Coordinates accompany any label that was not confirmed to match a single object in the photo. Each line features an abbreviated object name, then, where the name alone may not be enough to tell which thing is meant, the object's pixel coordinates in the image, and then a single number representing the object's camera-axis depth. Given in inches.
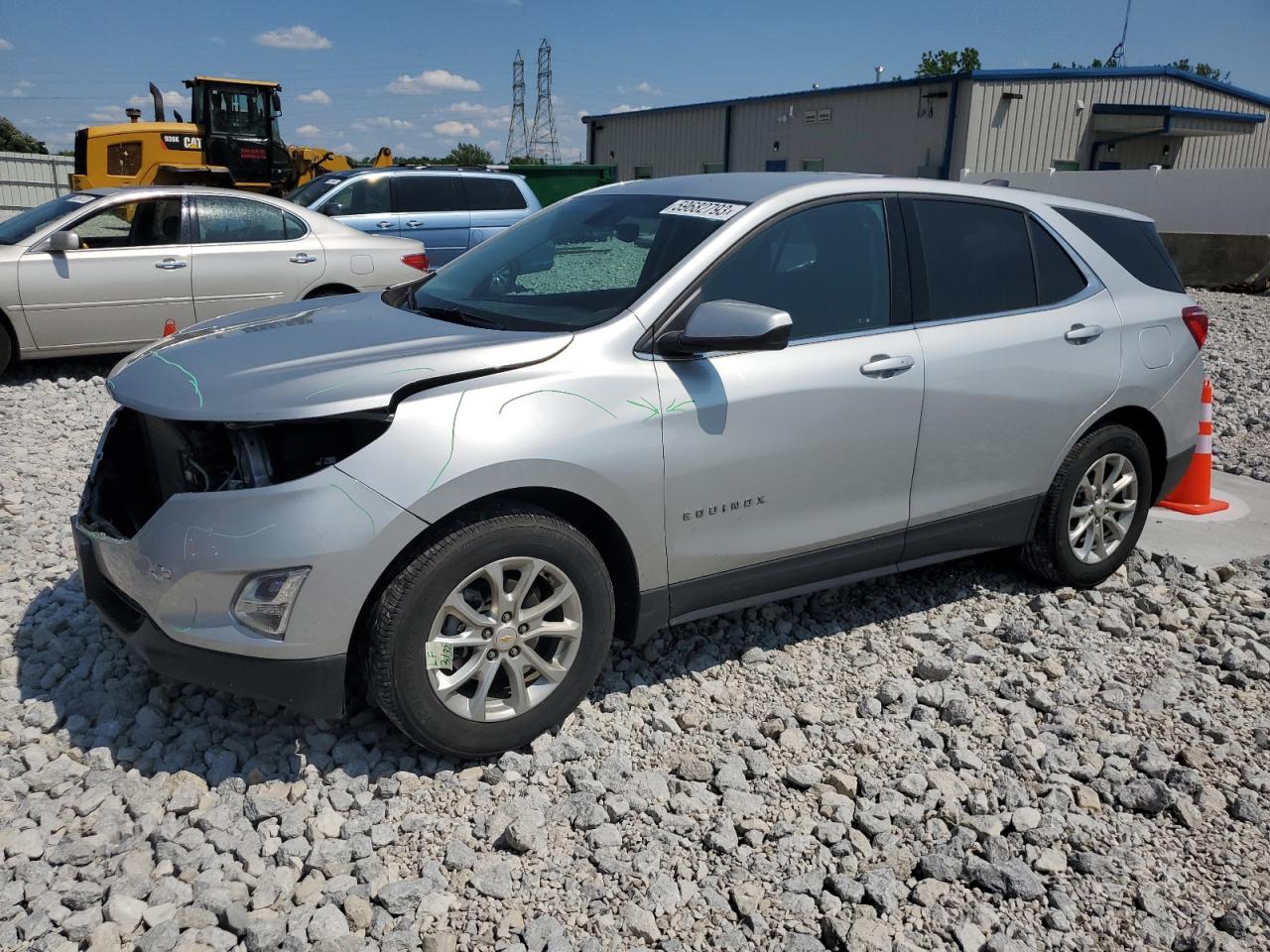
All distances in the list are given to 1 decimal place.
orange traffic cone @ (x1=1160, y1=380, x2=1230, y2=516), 230.1
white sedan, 317.1
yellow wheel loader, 722.8
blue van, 490.6
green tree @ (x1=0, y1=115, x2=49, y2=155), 1988.2
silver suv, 114.3
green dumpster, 916.0
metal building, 1058.7
